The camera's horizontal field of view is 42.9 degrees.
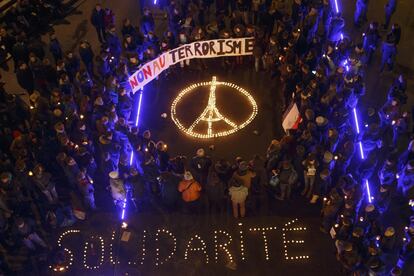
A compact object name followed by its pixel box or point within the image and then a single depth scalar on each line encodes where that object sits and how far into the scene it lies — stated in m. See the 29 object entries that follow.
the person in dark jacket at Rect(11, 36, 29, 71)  16.33
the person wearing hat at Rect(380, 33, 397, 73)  16.17
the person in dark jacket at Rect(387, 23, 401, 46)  15.98
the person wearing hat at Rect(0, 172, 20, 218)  12.44
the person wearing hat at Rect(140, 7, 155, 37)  16.91
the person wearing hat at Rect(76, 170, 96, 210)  13.19
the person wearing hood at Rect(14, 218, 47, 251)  12.12
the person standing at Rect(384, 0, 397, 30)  17.84
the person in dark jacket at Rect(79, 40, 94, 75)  16.44
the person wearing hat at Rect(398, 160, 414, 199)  12.53
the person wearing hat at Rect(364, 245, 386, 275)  11.12
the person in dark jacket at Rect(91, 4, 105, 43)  17.50
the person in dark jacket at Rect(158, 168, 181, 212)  13.01
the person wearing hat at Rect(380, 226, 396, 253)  11.38
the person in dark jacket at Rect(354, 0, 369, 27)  18.11
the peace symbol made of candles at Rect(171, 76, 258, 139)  16.12
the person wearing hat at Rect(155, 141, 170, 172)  13.26
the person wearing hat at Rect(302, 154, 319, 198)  12.94
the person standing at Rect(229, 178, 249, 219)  12.84
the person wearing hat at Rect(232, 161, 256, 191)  12.78
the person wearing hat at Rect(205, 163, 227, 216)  12.89
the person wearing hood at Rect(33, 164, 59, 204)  12.79
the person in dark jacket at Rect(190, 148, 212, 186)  13.48
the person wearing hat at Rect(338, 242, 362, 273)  11.58
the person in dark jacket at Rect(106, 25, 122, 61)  16.47
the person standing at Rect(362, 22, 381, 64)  16.11
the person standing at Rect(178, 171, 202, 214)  12.98
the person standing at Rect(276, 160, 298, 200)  12.90
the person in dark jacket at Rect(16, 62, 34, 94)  16.09
